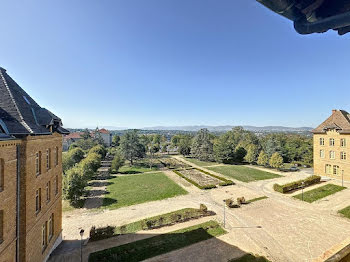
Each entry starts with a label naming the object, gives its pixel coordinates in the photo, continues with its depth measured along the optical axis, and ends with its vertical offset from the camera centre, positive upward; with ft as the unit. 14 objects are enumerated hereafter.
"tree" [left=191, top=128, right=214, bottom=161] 150.82 -12.40
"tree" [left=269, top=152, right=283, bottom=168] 105.09 -16.69
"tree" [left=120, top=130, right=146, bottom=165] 132.05 -10.02
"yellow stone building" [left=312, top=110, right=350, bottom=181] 80.07 -6.65
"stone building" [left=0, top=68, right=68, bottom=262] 23.45 -6.81
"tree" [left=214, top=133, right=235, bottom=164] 135.33 -15.06
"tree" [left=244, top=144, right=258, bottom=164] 126.62 -15.63
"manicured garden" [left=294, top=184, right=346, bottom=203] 62.36 -22.10
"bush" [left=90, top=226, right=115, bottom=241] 41.73 -23.26
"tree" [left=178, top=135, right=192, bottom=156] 183.52 -15.98
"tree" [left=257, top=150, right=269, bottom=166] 113.70 -16.88
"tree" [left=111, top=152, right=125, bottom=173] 108.17 -19.06
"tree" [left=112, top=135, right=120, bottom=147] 255.35 -9.84
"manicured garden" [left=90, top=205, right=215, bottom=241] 42.54 -23.25
